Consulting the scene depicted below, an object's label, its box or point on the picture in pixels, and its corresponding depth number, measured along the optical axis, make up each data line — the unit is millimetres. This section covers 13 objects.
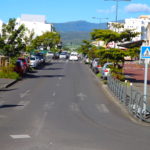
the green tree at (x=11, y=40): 36281
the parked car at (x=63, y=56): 109312
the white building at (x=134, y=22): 144050
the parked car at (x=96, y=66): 49281
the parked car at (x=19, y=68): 40594
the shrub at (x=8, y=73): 36375
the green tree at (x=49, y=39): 112462
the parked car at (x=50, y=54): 111625
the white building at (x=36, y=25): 147900
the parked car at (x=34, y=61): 55278
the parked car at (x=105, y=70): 36375
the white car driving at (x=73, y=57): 97438
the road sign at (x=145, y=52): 17397
